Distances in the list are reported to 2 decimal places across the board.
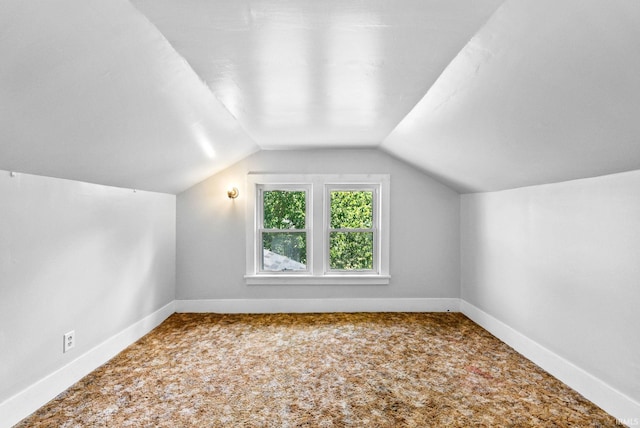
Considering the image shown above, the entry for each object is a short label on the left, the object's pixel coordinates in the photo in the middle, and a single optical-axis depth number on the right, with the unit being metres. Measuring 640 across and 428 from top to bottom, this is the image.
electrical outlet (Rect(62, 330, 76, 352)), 2.61
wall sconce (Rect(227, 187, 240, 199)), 4.47
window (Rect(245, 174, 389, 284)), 4.61
